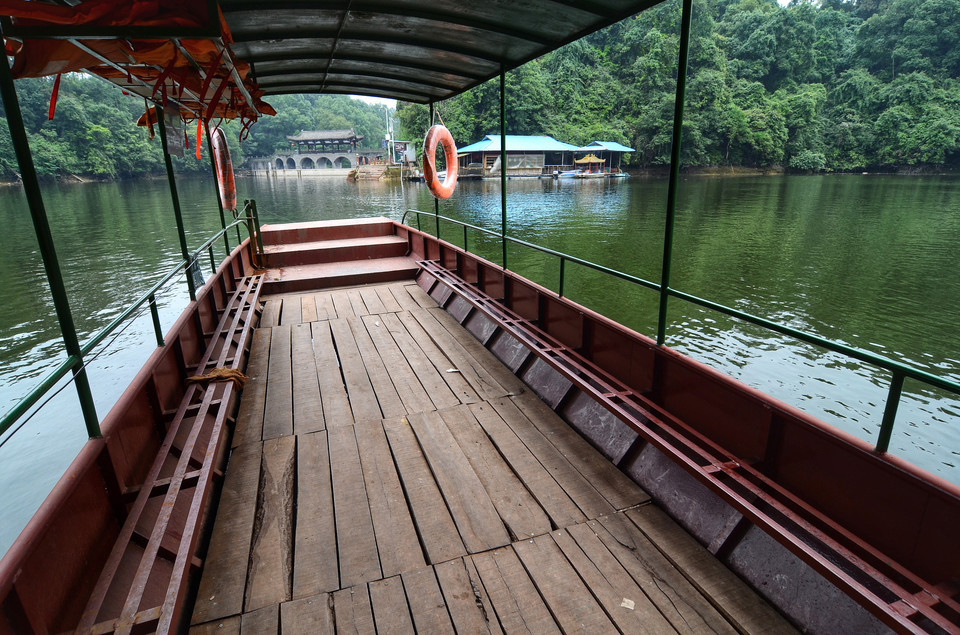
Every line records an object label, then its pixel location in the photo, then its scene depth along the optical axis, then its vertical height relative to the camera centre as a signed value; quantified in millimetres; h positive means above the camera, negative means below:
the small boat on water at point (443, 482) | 1964 -1613
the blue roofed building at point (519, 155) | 48812 +978
